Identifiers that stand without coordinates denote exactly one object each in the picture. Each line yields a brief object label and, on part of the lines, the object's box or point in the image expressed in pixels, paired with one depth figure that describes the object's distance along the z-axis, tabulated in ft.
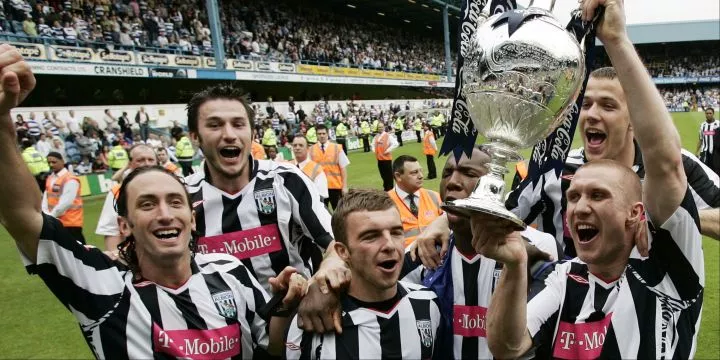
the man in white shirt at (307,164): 24.91
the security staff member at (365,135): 74.38
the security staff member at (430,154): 46.11
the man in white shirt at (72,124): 51.31
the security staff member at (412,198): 18.37
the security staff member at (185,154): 47.42
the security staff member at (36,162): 37.00
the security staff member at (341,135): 73.26
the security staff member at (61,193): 22.43
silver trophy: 4.13
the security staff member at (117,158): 42.45
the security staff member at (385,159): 39.78
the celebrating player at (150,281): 5.80
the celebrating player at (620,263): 4.40
